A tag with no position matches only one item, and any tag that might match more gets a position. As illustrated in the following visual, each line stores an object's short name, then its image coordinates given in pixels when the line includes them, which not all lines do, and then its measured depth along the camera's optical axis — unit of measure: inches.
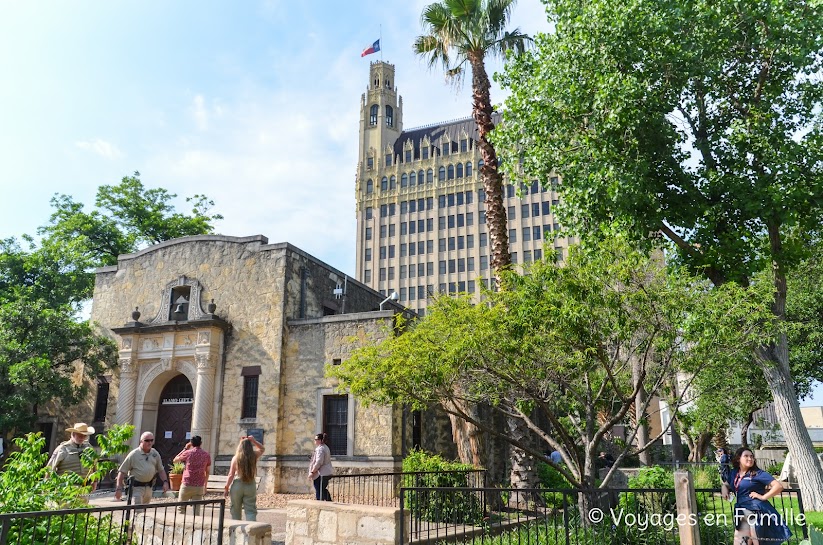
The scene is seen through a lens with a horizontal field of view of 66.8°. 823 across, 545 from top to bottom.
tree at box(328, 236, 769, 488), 383.2
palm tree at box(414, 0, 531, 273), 642.2
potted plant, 562.7
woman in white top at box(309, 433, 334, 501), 526.0
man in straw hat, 371.2
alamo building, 721.0
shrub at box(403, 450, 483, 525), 477.4
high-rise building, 2945.4
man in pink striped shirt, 454.9
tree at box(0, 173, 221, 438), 751.7
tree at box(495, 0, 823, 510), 492.1
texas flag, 2285.8
